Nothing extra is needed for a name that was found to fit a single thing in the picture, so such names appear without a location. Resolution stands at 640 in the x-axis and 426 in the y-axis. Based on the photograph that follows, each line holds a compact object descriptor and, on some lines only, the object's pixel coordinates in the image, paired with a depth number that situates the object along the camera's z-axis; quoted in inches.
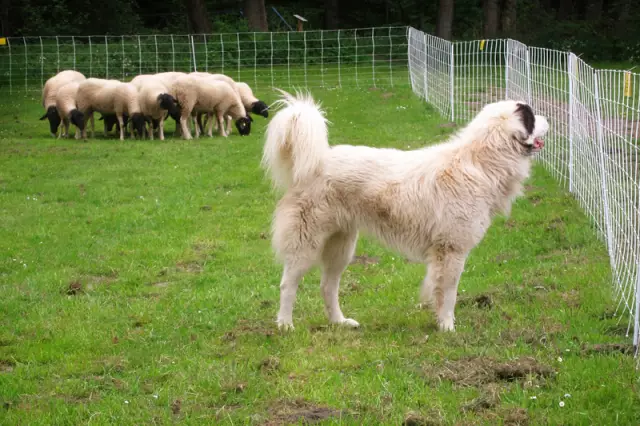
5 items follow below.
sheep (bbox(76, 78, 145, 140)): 724.7
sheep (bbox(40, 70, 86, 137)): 747.4
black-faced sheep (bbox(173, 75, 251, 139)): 744.3
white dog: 250.1
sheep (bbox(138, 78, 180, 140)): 719.1
